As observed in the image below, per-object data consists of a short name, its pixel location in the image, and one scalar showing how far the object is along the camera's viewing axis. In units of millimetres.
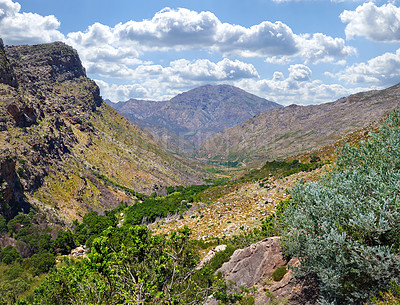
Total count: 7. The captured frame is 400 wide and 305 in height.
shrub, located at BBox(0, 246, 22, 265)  51012
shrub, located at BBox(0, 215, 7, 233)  59856
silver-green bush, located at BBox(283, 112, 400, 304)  8516
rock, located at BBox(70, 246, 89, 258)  54716
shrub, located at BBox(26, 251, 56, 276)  45844
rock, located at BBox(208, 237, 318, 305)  12484
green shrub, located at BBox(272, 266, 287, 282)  15188
